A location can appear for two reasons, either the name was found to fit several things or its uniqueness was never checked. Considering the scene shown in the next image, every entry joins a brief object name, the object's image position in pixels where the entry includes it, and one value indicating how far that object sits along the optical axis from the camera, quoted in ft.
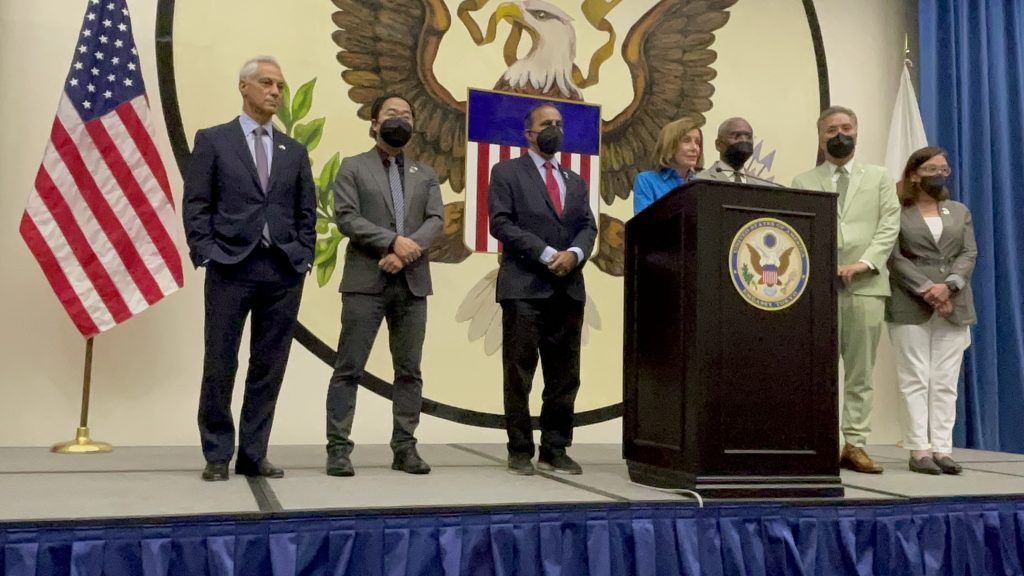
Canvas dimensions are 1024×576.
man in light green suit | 12.12
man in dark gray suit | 10.68
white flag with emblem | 17.94
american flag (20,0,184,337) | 12.78
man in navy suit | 9.96
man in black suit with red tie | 10.85
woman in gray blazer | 12.19
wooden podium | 9.07
